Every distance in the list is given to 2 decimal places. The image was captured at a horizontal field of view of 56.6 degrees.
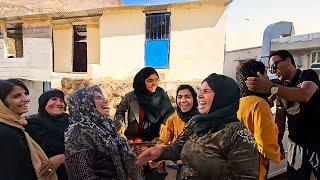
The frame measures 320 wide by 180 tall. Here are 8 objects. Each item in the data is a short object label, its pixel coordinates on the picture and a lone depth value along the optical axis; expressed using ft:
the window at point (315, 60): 27.76
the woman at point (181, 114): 9.29
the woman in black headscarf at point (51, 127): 8.87
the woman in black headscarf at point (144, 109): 10.17
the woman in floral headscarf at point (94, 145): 5.84
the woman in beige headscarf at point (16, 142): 6.89
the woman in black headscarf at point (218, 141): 5.64
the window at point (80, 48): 45.50
